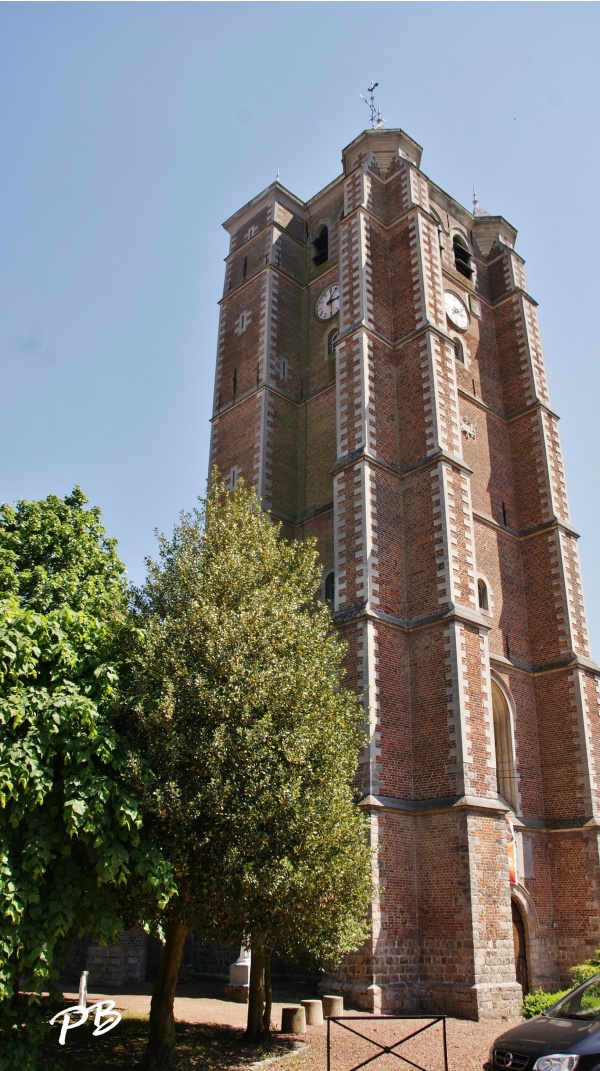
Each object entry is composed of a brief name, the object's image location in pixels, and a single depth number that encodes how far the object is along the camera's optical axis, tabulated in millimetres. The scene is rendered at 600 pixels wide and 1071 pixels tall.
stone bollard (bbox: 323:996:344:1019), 14648
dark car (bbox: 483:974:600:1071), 7789
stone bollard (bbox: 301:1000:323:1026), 14226
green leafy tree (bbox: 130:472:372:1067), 10812
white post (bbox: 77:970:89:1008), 10034
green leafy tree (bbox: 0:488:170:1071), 9062
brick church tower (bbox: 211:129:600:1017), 16688
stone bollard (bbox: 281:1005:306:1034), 13344
